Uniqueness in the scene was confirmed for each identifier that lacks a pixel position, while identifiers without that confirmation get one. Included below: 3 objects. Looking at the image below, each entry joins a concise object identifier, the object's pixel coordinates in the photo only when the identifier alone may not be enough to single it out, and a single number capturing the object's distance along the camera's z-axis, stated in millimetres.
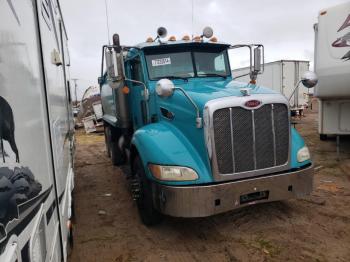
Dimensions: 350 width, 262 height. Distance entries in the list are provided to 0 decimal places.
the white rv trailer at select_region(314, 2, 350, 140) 6746
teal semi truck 3688
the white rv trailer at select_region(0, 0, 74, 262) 1229
